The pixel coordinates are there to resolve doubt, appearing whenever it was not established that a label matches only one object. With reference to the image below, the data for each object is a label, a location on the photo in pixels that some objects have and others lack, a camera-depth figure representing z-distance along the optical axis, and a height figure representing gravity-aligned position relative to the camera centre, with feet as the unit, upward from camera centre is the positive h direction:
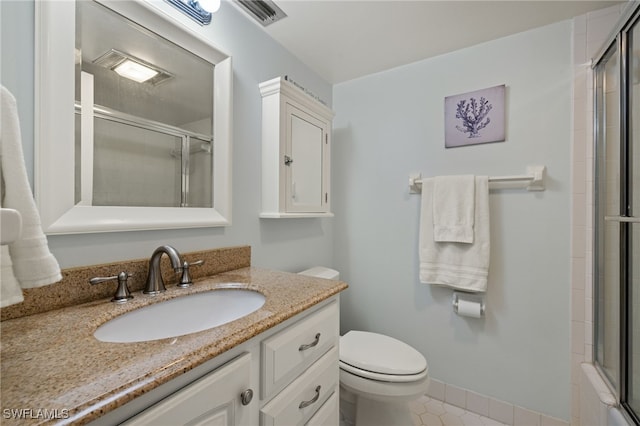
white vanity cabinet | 1.58 -1.28
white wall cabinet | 4.50 +1.12
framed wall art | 4.92 +1.82
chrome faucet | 2.84 -0.65
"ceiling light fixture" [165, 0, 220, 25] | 3.38 +2.63
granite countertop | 1.23 -0.86
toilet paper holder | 4.86 -1.65
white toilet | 3.87 -2.41
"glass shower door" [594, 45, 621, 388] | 3.76 -0.04
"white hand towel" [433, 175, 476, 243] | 4.90 +0.11
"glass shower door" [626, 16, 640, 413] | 3.40 -0.05
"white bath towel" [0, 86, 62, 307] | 1.48 +0.02
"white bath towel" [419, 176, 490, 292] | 4.82 -0.74
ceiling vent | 4.09 +3.19
